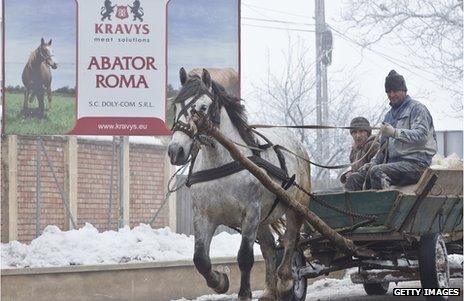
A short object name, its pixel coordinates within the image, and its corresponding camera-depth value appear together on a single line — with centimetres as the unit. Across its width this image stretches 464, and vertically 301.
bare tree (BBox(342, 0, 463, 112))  2483
